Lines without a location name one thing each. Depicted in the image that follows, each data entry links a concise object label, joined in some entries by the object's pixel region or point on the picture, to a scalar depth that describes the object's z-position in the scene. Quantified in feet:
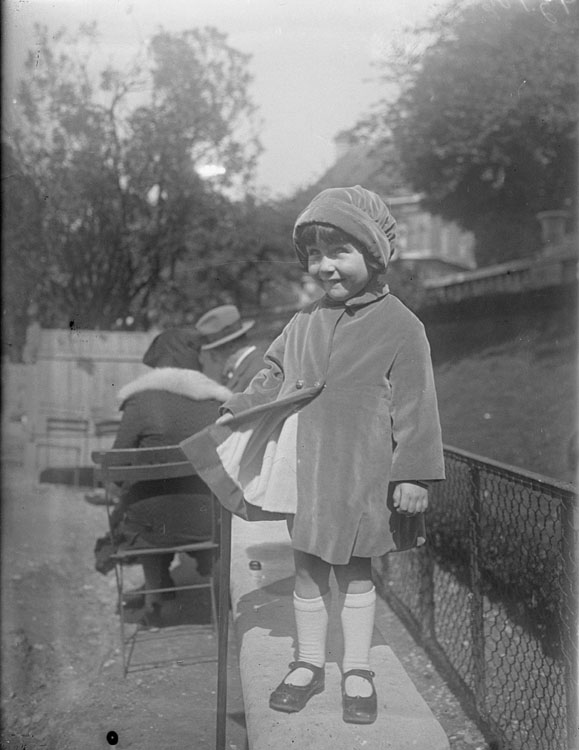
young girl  7.06
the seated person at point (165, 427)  13.04
